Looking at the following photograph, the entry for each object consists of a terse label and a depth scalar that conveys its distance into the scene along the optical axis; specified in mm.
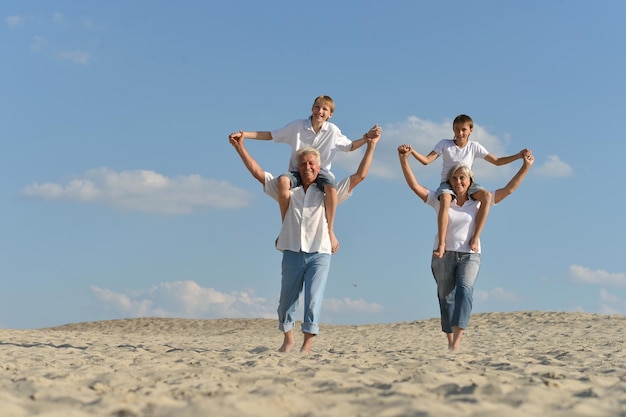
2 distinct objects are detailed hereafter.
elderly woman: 7465
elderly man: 6992
